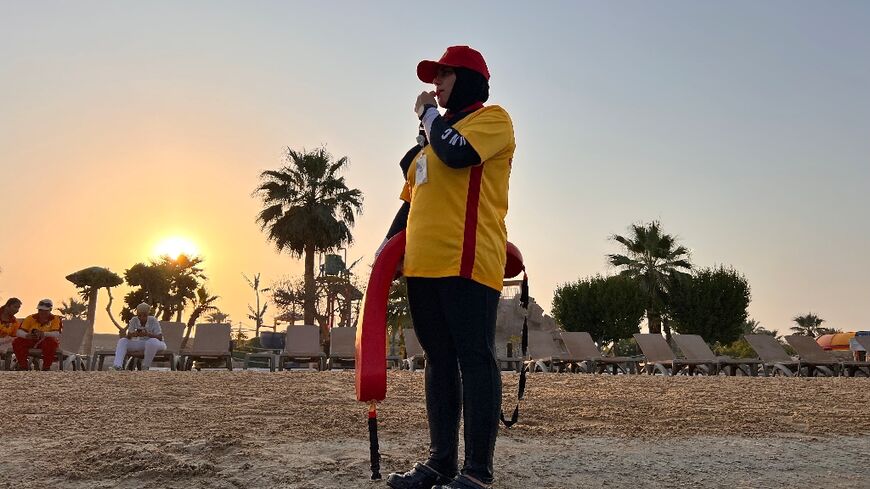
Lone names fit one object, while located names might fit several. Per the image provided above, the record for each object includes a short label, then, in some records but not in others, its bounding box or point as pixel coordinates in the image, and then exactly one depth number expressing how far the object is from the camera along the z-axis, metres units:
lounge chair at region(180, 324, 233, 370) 14.87
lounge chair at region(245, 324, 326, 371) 15.68
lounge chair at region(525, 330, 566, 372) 16.67
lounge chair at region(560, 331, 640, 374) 16.38
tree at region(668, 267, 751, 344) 40.09
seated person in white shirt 12.84
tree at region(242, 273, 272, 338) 51.09
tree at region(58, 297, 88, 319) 76.19
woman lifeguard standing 2.61
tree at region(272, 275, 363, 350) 42.72
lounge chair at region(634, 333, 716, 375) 16.39
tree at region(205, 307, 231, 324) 61.86
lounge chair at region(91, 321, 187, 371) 13.34
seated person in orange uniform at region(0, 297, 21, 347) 12.62
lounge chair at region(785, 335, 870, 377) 16.59
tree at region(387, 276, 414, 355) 41.03
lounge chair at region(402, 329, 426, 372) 15.73
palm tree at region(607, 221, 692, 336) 40.47
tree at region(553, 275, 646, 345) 40.12
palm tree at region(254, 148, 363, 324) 32.16
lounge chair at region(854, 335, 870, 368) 18.26
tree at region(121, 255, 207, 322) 50.69
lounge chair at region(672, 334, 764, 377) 16.53
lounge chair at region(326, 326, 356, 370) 16.13
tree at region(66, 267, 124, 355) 28.38
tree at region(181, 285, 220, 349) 58.54
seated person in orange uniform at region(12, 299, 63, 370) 12.49
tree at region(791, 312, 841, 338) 73.25
